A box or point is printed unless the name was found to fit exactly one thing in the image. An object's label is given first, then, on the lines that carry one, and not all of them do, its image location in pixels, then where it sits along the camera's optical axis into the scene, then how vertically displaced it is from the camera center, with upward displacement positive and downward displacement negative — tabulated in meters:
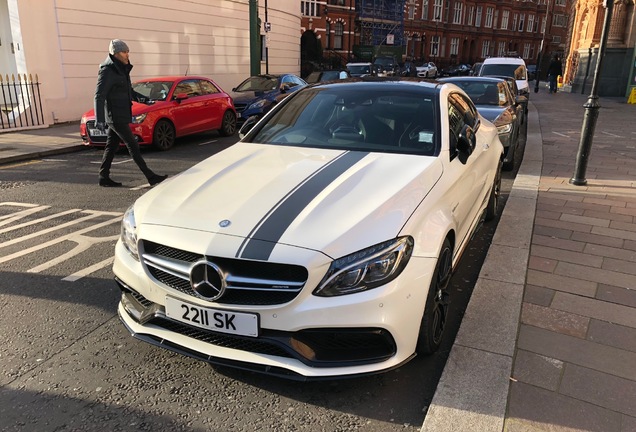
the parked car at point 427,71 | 42.99 -1.35
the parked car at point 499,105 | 8.04 -0.83
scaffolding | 49.44 +3.19
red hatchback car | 10.03 -1.31
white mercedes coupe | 2.42 -1.02
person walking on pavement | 28.33 -0.83
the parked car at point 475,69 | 22.66 -0.61
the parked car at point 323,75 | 19.09 -0.84
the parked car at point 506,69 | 16.65 -0.39
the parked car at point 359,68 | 27.05 -0.77
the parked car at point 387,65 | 34.58 -0.74
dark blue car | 13.38 -1.13
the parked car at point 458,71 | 46.38 -1.46
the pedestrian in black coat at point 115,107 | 7.04 -0.80
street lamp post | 6.77 -0.65
